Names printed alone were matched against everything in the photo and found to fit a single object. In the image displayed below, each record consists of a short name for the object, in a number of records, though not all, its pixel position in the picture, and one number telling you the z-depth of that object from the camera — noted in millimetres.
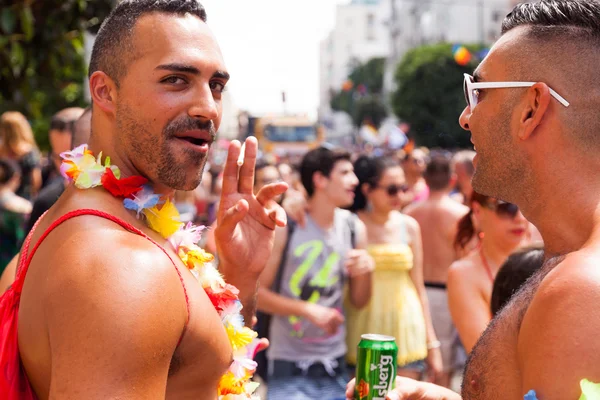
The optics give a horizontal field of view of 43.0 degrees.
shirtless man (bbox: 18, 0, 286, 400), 1797
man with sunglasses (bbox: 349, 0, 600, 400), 1719
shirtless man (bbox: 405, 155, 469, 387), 6066
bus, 36344
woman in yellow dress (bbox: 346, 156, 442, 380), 5367
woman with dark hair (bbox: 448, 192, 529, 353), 4012
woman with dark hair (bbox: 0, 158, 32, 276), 6164
